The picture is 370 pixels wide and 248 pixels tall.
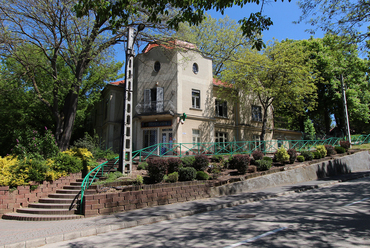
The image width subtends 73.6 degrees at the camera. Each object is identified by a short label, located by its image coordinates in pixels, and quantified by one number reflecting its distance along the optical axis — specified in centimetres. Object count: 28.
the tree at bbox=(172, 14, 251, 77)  3084
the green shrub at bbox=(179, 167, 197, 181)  1134
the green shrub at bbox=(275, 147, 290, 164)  1596
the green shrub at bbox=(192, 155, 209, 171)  1270
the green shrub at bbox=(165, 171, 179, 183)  1089
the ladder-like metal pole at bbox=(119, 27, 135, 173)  1084
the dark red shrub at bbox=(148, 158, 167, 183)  1072
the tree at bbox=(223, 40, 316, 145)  2270
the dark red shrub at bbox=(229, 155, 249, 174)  1325
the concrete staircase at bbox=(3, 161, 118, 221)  849
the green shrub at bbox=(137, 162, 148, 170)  1288
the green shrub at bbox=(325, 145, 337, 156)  1989
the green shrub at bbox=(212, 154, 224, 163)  1521
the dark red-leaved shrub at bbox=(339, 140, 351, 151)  2177
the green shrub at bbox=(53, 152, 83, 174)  1152
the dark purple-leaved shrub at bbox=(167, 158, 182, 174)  1183
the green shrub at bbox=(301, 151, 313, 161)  1767
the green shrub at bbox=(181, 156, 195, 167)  1262
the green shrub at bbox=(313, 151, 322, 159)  1845
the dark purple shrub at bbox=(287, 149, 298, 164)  1634
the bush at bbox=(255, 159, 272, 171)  1425
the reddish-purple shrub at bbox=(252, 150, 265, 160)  1514
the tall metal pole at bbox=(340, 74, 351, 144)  2481
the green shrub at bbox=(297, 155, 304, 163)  1708
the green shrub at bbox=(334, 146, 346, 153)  2084
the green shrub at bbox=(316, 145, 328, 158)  1888
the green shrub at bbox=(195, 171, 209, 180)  1195
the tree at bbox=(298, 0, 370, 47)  1062
